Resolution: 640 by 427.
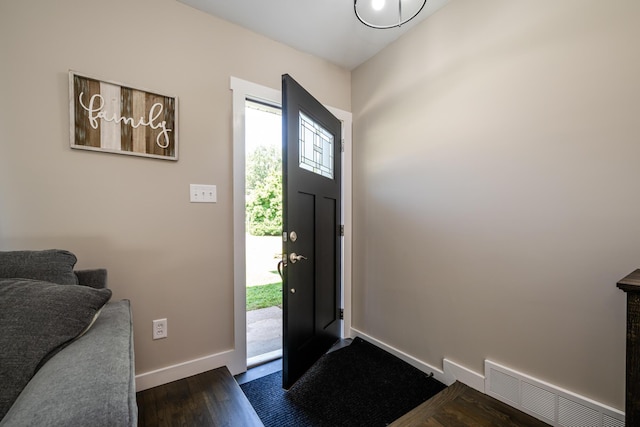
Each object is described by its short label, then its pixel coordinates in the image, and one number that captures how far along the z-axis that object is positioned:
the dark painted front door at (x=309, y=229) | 1.64
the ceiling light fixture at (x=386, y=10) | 1.70
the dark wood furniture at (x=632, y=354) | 0.87
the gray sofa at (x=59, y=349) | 0.58
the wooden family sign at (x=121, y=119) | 1.46
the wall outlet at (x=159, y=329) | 1.69
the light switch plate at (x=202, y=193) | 1.79
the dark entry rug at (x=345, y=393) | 1.47
